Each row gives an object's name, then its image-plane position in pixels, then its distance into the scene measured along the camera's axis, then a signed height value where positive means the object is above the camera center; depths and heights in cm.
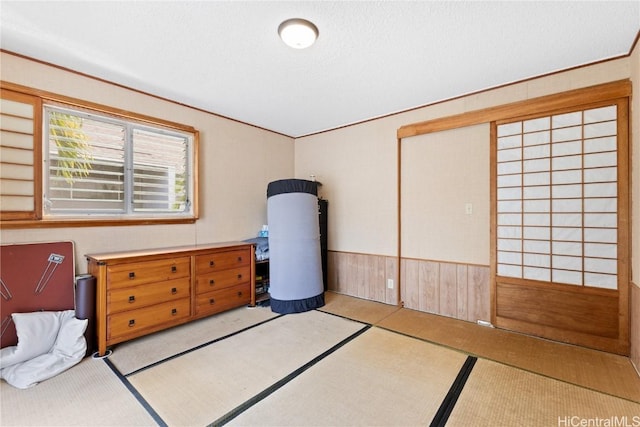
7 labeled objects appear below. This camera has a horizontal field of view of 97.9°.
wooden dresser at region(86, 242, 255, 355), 235 -72
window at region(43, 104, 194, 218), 248 +47
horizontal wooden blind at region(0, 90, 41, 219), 220 +47
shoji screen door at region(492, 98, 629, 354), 234 -10
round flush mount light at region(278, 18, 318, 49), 188 +126
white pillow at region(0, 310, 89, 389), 193 -109
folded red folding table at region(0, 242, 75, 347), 217 -55
